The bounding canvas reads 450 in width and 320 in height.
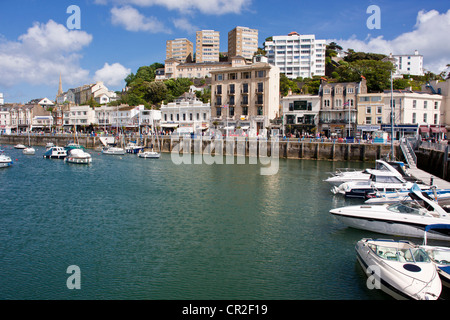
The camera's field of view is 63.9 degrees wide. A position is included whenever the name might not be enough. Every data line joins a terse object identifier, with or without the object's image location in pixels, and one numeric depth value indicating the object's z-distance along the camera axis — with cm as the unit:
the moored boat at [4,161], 5442
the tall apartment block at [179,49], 18288
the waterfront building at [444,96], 6756
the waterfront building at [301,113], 7554
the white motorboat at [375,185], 3151
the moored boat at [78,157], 6081
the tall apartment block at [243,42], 16952
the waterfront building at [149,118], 10044
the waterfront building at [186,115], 8807
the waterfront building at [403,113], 6612
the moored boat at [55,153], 6945
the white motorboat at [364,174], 3584
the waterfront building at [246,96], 8050
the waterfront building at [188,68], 15238
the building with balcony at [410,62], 15612
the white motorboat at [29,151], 7581
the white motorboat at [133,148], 7869
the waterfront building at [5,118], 14025
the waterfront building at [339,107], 7150
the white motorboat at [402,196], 2620
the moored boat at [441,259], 1516
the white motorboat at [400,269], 1384
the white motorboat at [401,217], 2130
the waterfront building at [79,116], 11802
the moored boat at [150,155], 6888
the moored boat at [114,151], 7619
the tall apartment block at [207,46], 17450
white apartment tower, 14038
